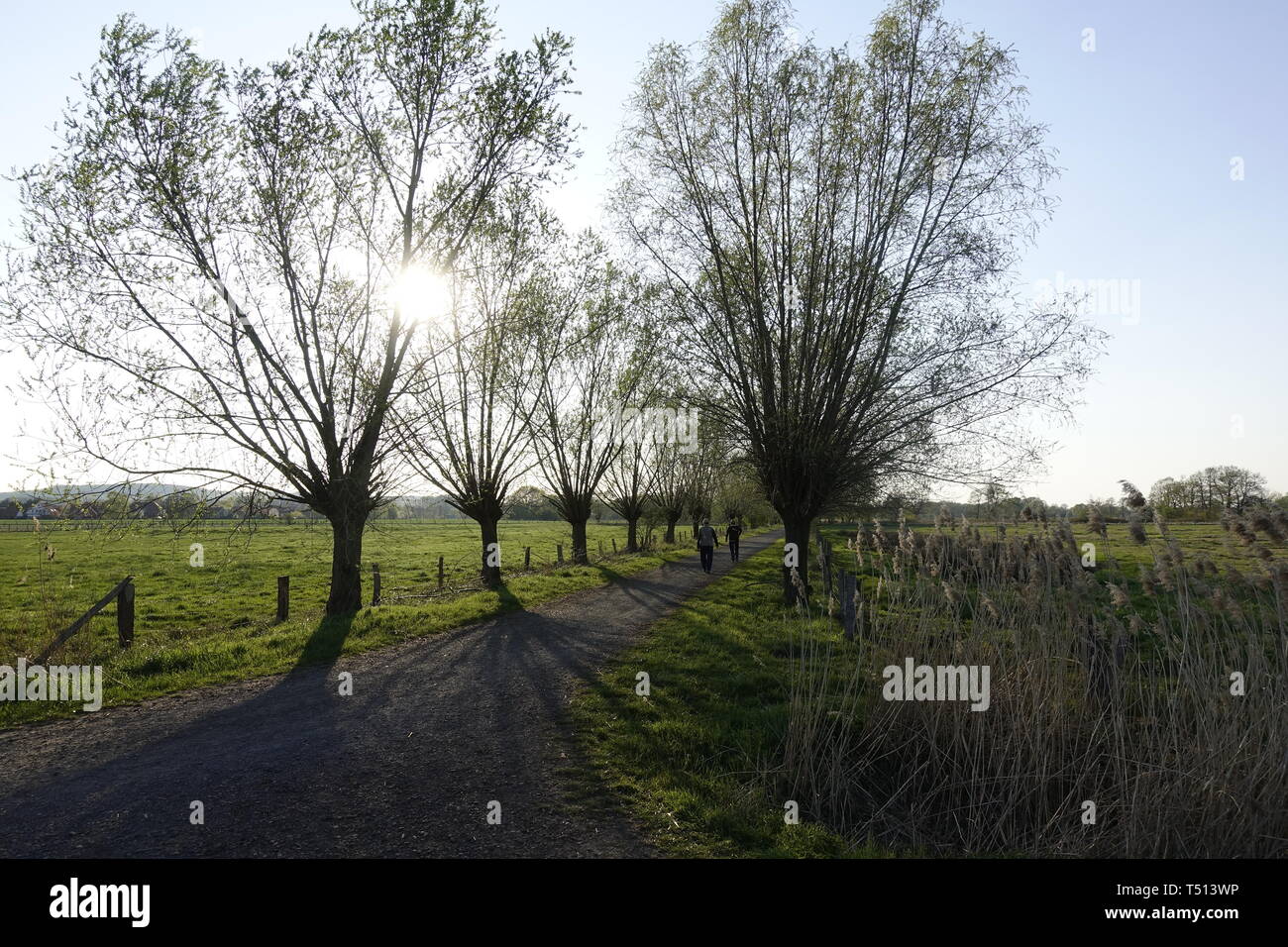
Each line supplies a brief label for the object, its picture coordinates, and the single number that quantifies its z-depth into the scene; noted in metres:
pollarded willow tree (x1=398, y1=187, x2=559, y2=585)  18.00
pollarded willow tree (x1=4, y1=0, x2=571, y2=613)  13.14
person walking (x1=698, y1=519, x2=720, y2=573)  26.69
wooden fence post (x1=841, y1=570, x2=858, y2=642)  11.37
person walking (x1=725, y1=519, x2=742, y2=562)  33.06
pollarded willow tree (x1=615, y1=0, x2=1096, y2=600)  15.03
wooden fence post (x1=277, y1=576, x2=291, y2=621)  17.19
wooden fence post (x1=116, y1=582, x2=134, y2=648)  13.50
